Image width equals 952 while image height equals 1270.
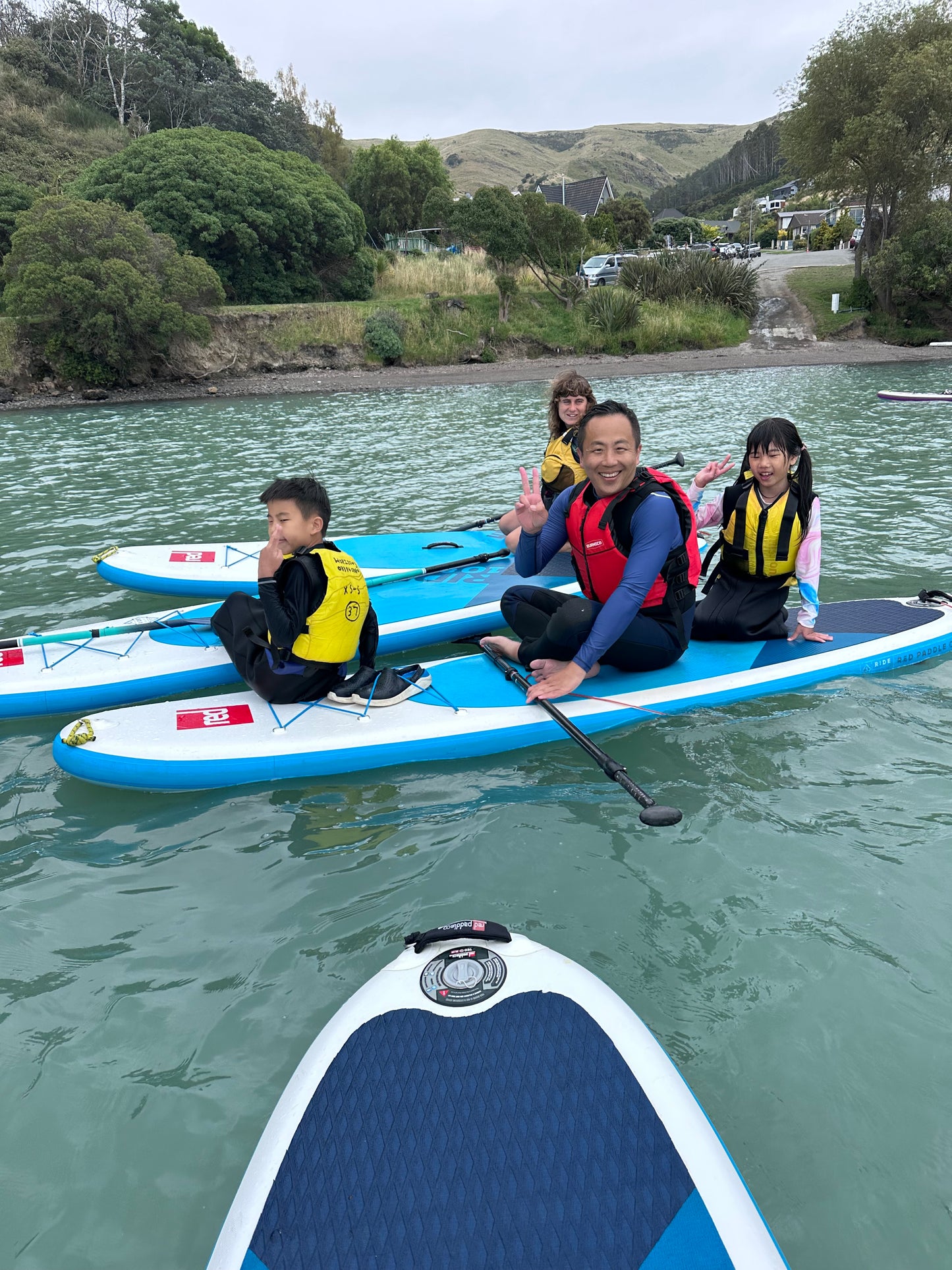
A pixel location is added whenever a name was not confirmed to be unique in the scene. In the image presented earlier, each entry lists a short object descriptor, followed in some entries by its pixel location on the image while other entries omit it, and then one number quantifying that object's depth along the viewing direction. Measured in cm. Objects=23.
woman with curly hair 496
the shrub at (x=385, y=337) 2152
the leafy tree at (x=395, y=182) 3128
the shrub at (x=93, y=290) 1731
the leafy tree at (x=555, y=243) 2342
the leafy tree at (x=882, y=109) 2159
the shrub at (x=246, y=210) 2180
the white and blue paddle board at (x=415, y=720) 351
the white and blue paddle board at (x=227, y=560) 556
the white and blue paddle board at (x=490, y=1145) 152
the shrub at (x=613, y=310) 2247
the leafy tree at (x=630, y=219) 3969
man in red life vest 337
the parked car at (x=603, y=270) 2714
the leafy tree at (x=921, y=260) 2166
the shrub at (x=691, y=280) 2384
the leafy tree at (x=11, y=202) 2117
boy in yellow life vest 350
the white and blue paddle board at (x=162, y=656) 416
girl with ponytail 402
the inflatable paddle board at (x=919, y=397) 1280
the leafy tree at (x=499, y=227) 2258
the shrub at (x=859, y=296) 2416
